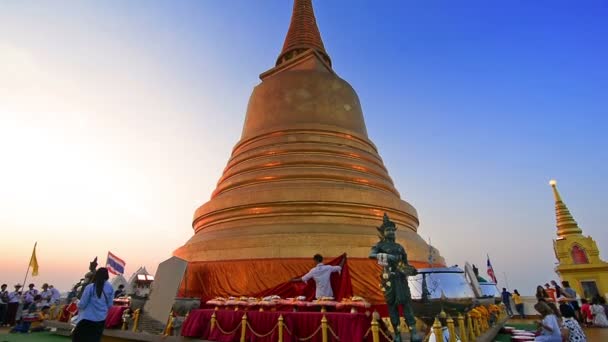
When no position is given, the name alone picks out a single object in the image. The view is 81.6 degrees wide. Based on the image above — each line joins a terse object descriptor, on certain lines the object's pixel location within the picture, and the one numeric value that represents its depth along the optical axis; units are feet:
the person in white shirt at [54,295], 40.29
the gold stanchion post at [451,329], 14.33
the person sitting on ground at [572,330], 14.26
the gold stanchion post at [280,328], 16.43
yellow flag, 47.85
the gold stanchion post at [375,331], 13.99
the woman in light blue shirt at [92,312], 14.38
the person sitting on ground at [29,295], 37.02
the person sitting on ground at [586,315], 34.89
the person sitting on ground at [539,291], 24.71
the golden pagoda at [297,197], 28.48
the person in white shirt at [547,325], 14.70
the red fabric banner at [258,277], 26.63
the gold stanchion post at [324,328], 15.50
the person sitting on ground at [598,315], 33.16
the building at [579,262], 69.05
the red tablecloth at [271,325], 15.53
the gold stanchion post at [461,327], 16.61
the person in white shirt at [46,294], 39.09
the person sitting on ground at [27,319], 30.27
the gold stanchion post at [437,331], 13.21
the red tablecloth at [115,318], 25.61
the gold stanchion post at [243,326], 17.94
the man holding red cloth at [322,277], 20.62
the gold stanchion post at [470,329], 18.21
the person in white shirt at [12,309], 36.88
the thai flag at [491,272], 50.41
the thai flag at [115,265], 42.16
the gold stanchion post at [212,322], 19.42
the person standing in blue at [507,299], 49.96
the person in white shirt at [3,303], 37.11
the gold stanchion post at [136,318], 23.36
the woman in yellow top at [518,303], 50.58
